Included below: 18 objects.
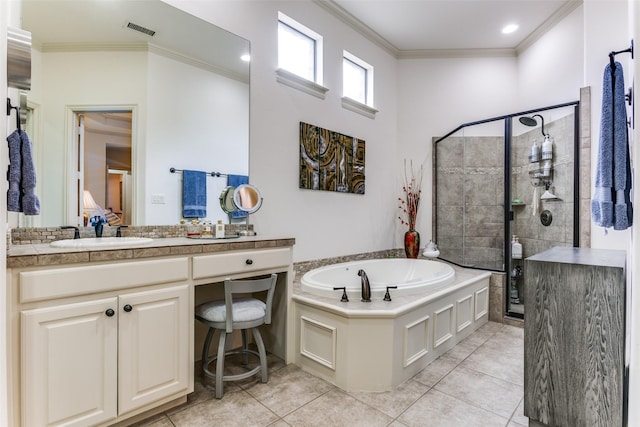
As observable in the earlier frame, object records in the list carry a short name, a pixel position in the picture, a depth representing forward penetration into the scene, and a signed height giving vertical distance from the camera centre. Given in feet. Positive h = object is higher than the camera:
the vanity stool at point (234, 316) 6.03 -2.05
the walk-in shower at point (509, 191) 9.88 +0.82
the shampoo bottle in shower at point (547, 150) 10.19 +2.07
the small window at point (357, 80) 11.54 +5.02
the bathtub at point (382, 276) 7.52 -1.85
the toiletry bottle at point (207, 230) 7.21 -0.41
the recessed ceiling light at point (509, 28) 11.30 +6.67
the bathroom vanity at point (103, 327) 4.20 -1.74
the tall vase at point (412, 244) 12.19 -1.18
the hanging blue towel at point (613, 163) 3.94 +0.65
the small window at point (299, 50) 9.43 +5.08
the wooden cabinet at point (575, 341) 4.17 -1.77
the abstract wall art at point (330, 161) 9.61 +1.71
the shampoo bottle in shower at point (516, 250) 11.16 -1.28
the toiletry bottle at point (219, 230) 7.06 -0.39
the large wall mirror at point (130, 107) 5.68 +2.18
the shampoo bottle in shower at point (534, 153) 10.62 +2.04
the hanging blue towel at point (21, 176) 4.10 +0.46
